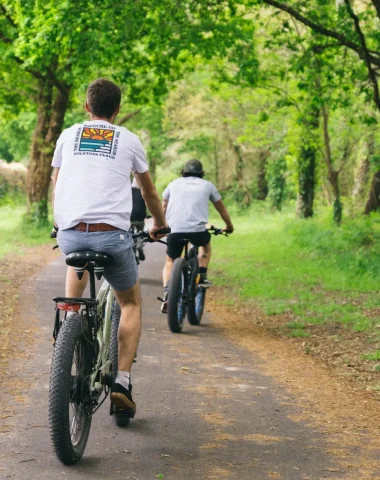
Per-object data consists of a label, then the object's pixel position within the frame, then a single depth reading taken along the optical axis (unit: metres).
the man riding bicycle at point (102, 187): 4.98
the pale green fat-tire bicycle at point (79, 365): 4.55
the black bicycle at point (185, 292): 9.76
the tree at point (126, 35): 16.03
